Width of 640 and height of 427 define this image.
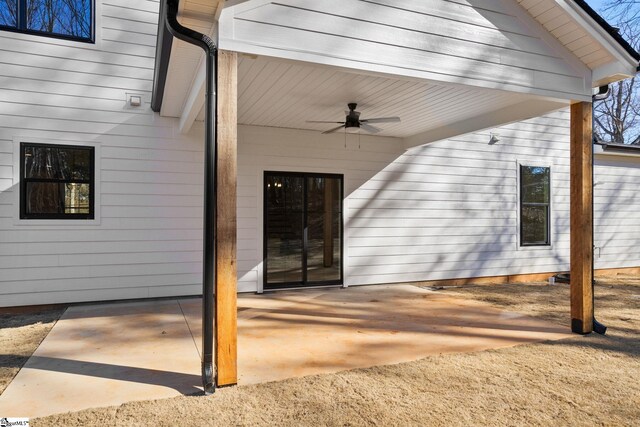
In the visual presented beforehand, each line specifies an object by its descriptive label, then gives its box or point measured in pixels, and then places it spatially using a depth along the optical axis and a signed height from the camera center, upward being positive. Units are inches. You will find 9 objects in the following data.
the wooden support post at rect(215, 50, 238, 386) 111.6 -3.5
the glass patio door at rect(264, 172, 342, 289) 258.2 -7.4
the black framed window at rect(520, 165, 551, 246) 335.6 +11.5
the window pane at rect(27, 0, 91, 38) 205.5 +103.1
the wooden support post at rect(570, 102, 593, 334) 169.2 +0.5
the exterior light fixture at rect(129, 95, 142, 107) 217.5 +62.4
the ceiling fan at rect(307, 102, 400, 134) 206.8 +50.7
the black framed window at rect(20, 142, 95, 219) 203.0 +18.1
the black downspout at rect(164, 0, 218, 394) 111.7 +11.5
